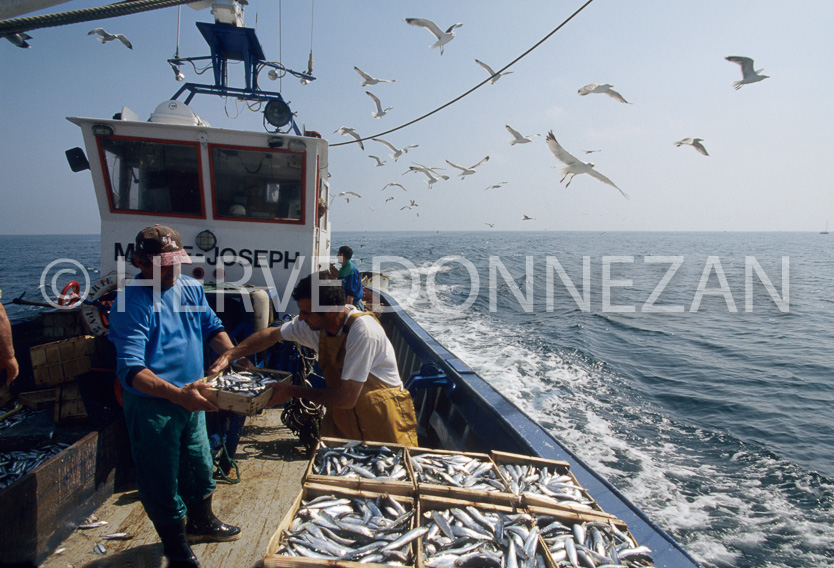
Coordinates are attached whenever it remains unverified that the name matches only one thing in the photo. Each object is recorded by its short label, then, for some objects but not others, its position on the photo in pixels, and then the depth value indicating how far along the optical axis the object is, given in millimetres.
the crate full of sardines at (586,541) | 1959
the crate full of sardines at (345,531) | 1811
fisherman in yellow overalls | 2789
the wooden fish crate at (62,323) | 4266
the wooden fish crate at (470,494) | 2236
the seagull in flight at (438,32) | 7633
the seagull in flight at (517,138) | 9078
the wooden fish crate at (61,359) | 3818
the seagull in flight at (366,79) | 9711
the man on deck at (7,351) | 2824
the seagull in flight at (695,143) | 7152
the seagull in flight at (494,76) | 5788
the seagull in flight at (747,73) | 6229
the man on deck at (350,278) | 7383
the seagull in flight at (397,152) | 10888
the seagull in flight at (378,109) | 10095
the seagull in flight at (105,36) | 8305
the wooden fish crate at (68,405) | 3881
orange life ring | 5094
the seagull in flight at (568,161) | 6574
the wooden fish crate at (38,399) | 4227
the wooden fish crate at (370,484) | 2264
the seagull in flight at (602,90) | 7054
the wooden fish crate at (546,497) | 2232
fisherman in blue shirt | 2469
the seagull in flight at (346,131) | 10484
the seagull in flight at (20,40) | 3693
